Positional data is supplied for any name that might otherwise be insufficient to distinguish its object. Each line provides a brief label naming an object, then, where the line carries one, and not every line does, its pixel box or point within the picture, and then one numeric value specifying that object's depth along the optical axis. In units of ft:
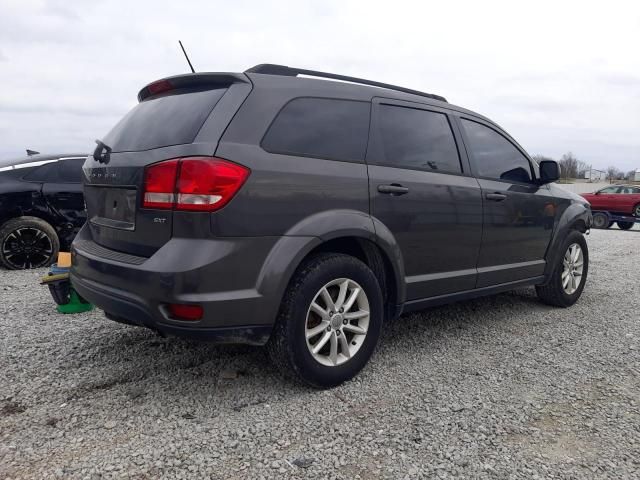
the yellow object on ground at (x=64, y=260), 14.23
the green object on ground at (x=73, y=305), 14.28
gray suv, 8.06
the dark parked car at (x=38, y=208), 20.24
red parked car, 59.77
